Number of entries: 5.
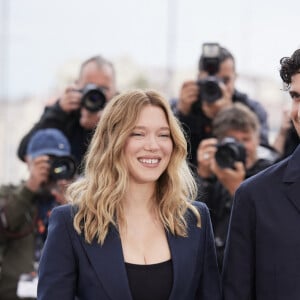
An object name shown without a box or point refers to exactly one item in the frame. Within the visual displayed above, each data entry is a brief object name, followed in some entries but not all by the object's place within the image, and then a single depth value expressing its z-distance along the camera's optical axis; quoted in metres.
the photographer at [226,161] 7.50
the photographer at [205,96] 8.52
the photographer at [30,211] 7.84
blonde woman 5.11
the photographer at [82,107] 8.65
